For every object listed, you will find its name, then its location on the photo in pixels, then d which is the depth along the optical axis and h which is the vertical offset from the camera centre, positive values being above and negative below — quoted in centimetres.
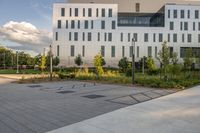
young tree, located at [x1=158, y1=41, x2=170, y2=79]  1550 +90
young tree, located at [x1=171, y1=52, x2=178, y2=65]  1696 +93
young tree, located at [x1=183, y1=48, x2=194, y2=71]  1937 +85
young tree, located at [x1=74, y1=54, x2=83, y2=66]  4068 +159
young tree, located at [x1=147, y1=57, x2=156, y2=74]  2560 +13
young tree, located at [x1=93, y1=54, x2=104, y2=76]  1766 +22
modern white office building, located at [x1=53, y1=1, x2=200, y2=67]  4249 +952
